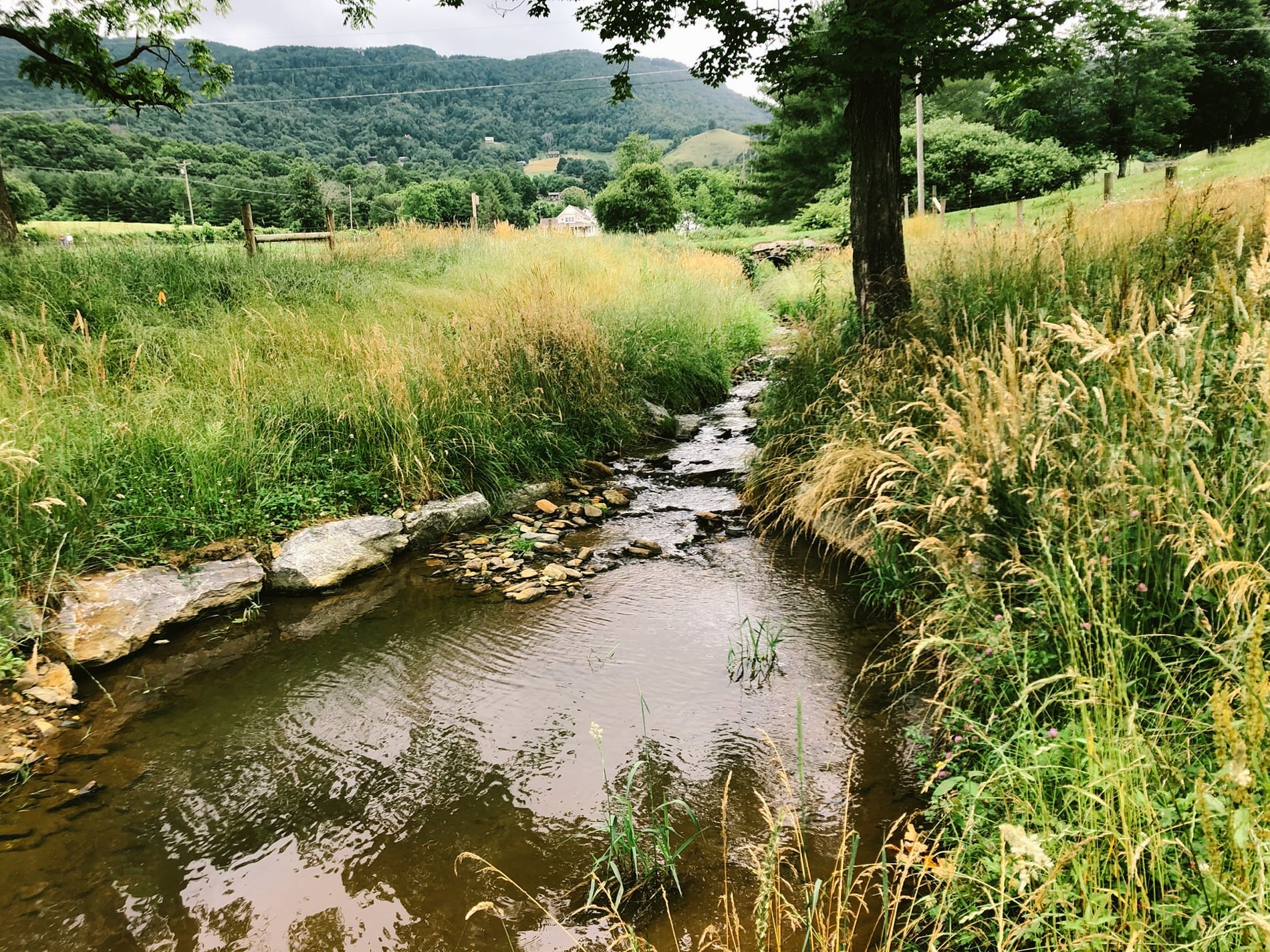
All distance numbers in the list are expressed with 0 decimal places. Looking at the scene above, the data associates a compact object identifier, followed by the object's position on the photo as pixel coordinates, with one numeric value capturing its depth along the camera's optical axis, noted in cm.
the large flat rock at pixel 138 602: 398
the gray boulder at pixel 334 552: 488
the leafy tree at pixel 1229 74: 3516
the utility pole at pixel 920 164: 2188
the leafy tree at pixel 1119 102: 3244
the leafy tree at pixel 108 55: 934
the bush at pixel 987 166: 2919
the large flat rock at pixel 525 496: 628
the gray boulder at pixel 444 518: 561
